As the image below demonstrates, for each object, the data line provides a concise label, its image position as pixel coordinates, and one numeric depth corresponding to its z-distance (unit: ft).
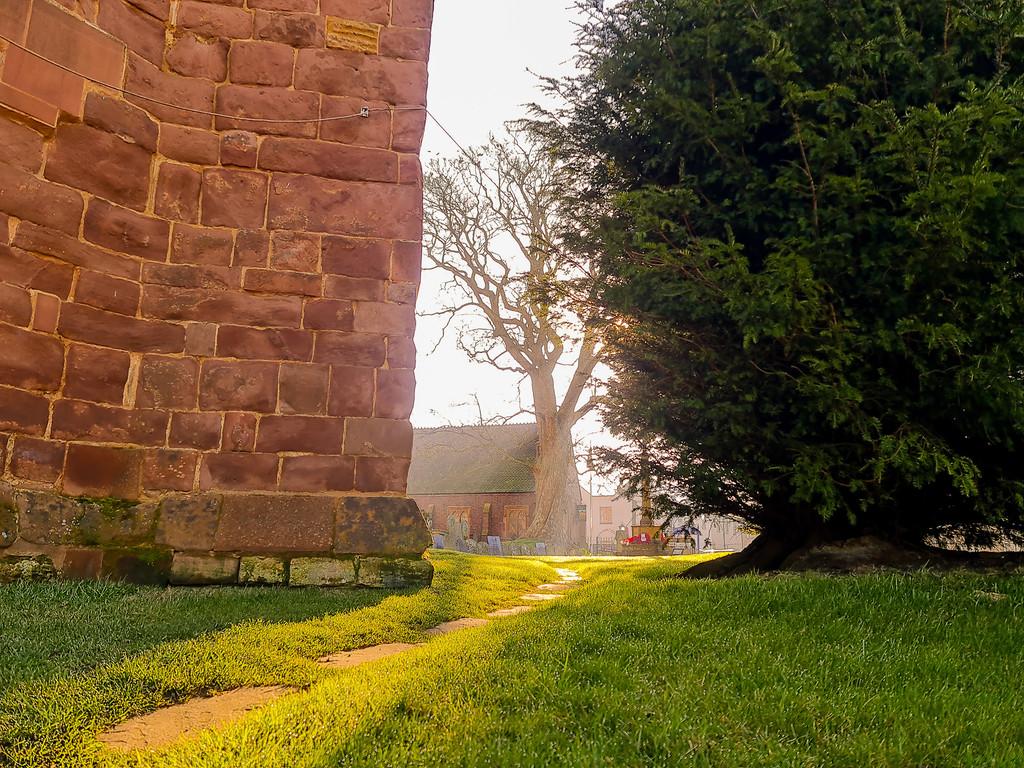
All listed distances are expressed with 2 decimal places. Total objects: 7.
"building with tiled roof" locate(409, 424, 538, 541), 107.45
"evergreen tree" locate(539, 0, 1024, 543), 16.96
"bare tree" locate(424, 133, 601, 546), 70.38
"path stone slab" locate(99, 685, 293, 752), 8.11
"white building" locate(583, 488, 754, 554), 149.69
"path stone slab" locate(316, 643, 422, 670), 11.70
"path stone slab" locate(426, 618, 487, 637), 15.08
